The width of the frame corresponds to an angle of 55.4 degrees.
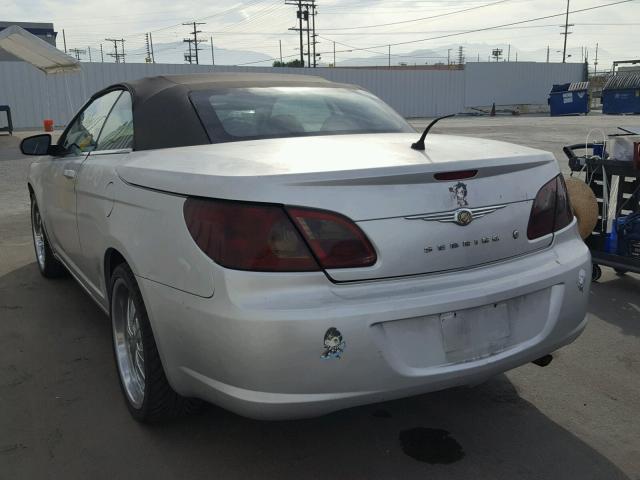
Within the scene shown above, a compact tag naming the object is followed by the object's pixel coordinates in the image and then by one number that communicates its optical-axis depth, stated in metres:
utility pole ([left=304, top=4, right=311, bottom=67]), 67.12
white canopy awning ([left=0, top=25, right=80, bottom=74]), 15.41
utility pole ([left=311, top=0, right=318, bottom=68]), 67.69
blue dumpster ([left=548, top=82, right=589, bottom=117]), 35.30
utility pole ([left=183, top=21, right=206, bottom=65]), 85.12
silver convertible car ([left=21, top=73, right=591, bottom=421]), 2.05
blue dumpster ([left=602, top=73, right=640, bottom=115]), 33.09
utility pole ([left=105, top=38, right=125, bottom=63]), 85.88
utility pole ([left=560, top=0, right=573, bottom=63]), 75.19
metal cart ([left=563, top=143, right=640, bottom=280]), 4.62
